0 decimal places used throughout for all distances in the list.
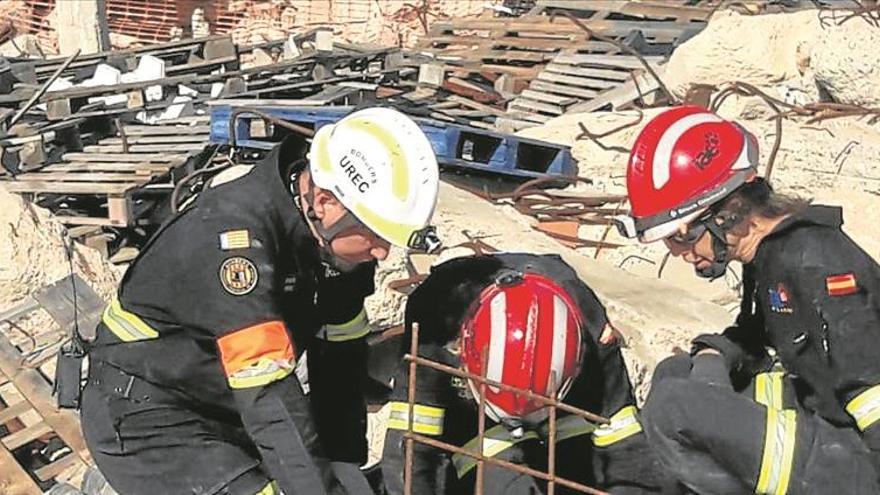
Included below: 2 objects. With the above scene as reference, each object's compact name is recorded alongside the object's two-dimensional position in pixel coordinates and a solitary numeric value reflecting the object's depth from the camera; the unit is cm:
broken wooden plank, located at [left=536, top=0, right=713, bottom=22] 1243
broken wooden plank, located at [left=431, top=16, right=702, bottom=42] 1200
